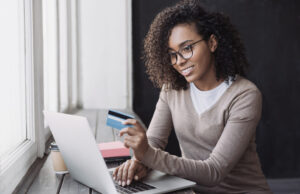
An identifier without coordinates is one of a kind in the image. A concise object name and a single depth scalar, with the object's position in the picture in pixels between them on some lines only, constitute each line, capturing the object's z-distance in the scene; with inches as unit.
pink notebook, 55.9
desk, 43.4
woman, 54.9
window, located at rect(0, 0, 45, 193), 47.9
